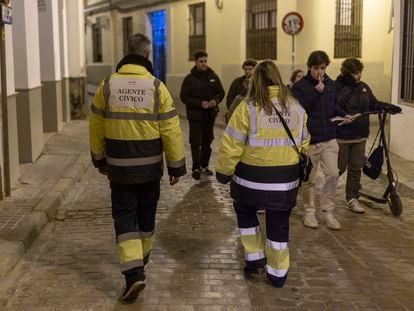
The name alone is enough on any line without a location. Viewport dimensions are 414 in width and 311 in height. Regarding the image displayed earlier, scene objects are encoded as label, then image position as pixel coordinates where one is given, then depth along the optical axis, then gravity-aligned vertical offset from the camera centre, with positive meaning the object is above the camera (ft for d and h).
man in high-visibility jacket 15.88 -2.05
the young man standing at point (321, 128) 21.30 -2.52
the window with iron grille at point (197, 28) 73.26 +2.94
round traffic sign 49.39 +2.27
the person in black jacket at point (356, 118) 23.91 -2.38
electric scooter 24.49 -5.25
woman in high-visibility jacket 16.47 -2.56
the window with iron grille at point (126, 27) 95.33 +4.10
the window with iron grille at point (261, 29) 59.67 +2.28
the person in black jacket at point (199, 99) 31.12 -2.11
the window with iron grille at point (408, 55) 34.73 -0.15
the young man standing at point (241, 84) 28.45 -1.35
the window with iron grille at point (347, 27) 56.29 +2.22
